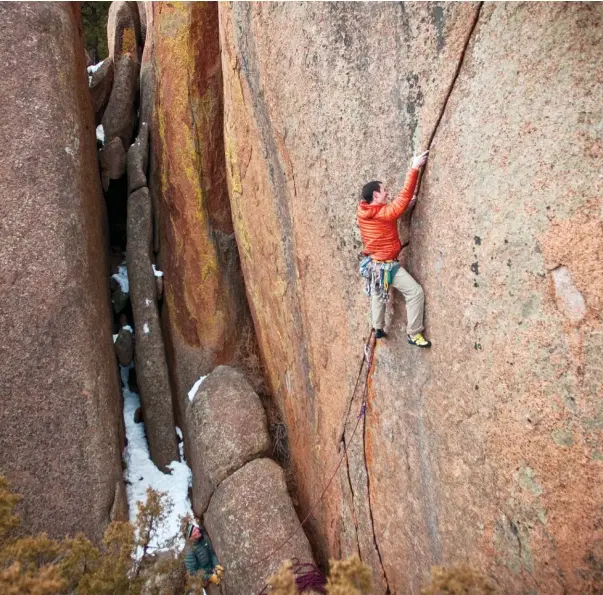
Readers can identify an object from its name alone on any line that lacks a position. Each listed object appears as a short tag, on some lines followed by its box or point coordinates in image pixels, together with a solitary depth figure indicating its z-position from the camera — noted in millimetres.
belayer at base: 7348
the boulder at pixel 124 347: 10211
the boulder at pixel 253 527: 7234
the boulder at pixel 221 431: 8312
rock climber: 4617
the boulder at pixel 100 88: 12102
